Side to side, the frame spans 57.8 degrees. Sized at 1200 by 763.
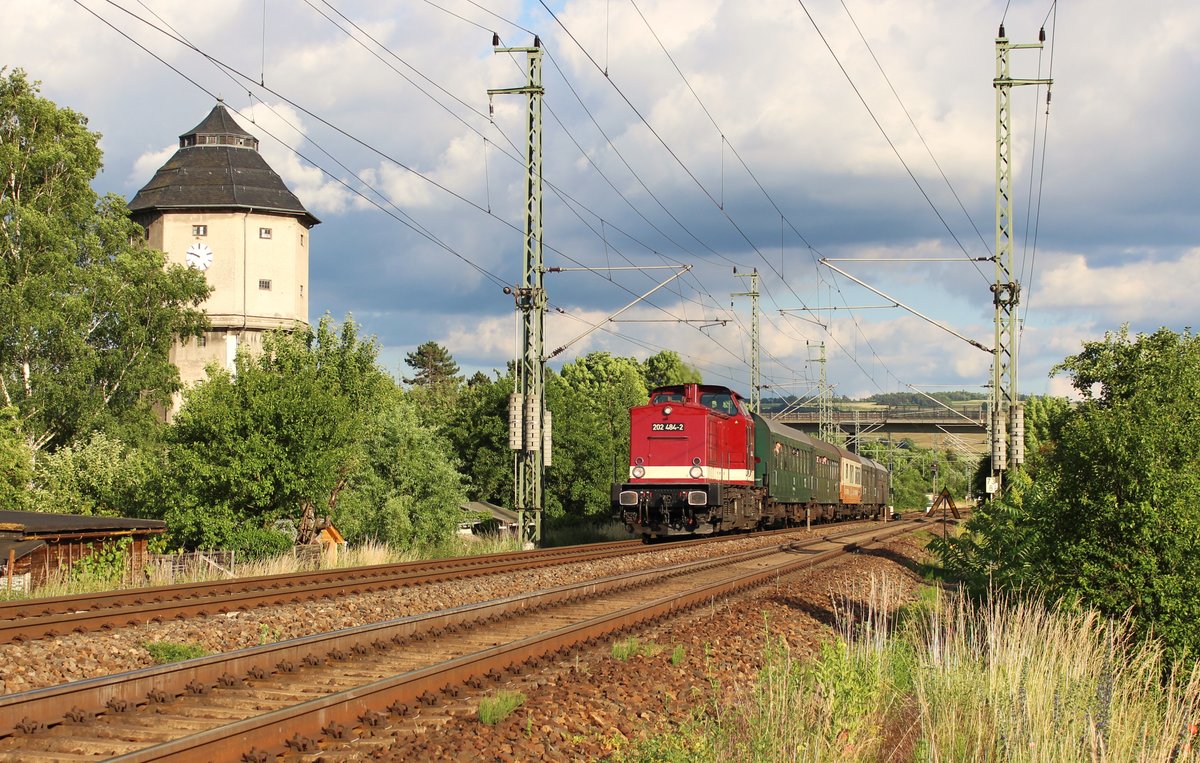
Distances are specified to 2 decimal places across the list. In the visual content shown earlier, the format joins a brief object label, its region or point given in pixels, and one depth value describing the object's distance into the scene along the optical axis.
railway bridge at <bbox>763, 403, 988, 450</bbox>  111.44
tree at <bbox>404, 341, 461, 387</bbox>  135.62
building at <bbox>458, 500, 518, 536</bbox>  34.53
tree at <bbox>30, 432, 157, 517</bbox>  31.23
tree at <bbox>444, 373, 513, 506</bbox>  47.94
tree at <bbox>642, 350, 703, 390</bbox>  111.00
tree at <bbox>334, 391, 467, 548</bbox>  31.47
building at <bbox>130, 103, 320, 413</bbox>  65.94
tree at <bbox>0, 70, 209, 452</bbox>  41.12
